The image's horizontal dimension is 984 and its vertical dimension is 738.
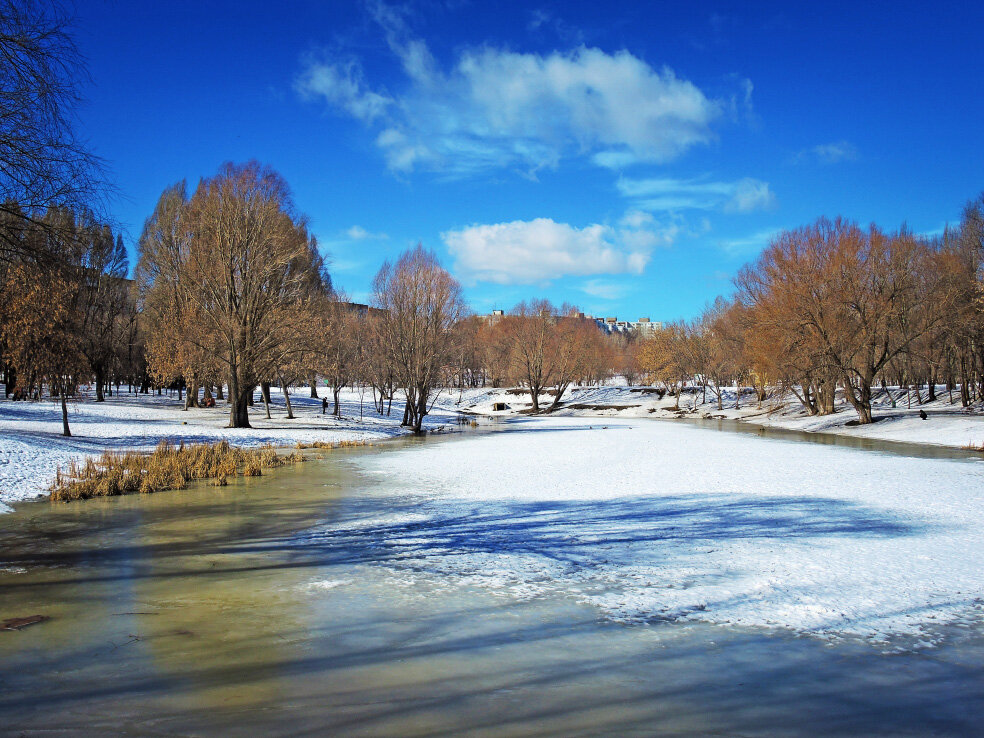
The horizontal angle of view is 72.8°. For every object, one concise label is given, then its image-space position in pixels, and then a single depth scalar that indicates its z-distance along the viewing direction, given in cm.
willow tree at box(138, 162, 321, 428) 3088
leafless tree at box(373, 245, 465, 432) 3712
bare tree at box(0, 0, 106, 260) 716
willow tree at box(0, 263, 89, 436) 1805
